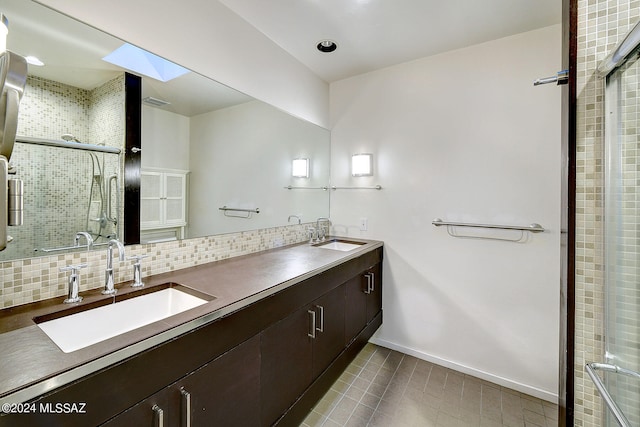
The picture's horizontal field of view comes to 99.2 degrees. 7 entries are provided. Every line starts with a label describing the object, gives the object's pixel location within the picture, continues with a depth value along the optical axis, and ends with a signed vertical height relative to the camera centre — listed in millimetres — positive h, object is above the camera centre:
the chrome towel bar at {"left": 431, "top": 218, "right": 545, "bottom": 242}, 1888 -92
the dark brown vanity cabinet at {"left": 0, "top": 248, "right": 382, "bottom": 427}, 721 -570
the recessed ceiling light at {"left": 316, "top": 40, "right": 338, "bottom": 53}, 2104 +1325
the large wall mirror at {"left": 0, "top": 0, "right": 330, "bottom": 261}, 1052 +333
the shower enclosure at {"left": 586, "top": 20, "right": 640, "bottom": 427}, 849 -82
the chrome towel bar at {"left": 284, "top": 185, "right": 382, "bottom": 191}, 2479 +246
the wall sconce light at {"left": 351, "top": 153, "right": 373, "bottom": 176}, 2556 +464
